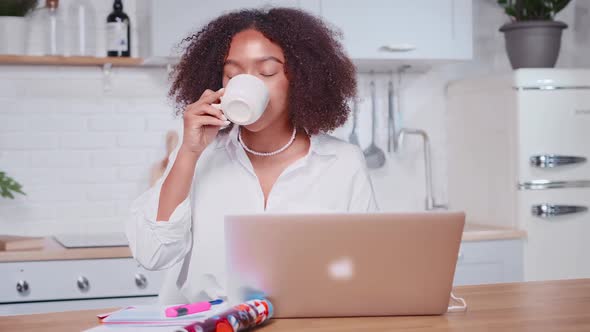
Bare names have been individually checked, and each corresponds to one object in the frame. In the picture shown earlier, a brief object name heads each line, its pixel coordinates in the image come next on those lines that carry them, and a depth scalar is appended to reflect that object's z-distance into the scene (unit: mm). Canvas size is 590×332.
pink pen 1443
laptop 1431
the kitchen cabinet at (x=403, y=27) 3455
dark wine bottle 3430
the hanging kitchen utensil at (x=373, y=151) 3867
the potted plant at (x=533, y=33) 3615
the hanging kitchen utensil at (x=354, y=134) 3818
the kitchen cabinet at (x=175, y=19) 3236
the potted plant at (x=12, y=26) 3322
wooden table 1456
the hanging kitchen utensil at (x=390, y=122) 3896
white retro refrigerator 3482
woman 1911
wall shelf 3330
